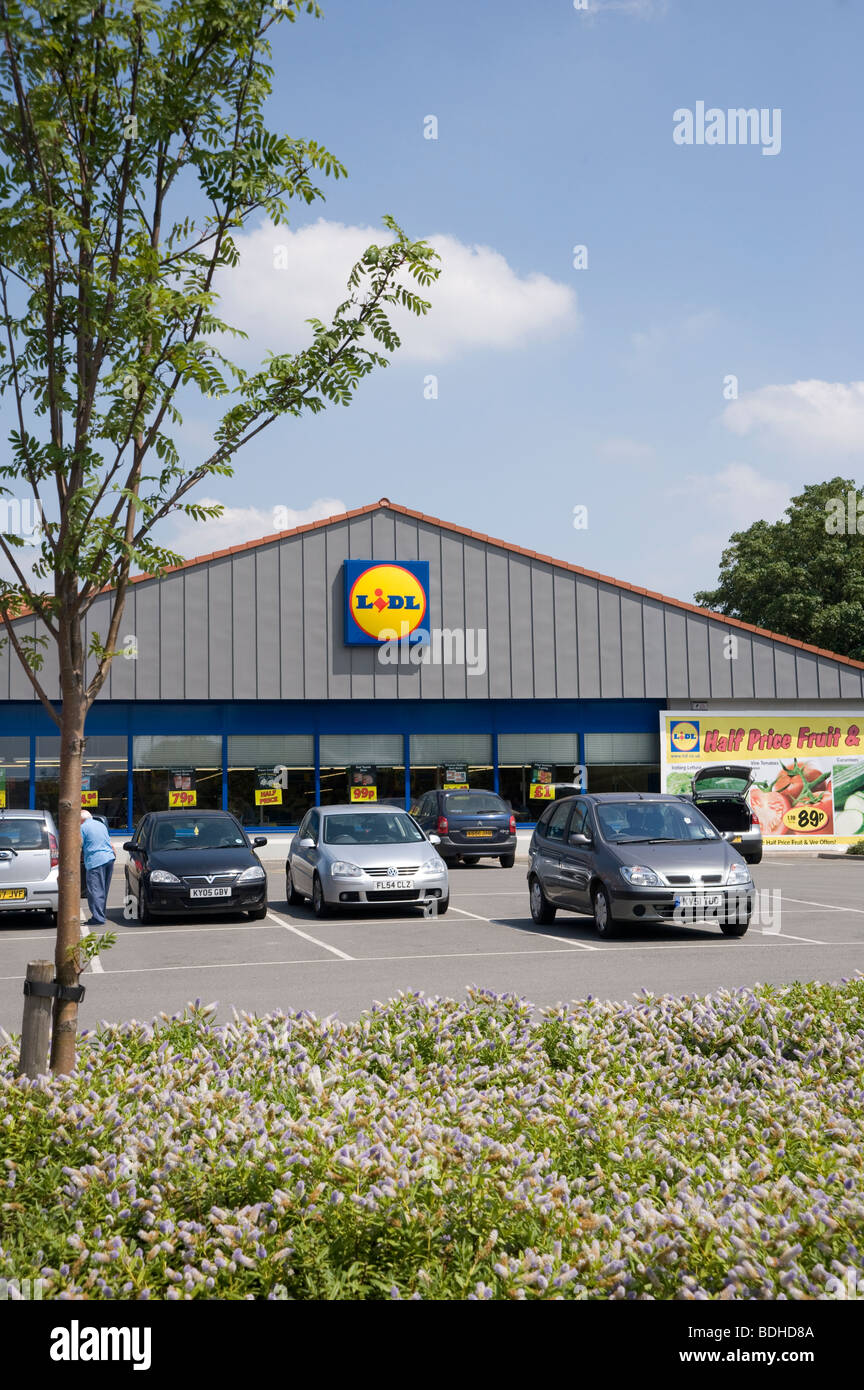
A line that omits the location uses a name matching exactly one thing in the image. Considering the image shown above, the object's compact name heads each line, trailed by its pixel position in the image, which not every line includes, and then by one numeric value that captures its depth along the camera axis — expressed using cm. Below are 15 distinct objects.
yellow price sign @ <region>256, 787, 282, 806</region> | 3158
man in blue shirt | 1648
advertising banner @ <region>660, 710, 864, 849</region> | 3316
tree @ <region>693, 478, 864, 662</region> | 5409
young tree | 472
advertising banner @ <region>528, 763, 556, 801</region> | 3291
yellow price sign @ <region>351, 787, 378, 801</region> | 3206
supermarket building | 3058
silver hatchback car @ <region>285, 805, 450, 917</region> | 1691
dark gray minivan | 1406
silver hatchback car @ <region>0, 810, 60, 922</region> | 1611
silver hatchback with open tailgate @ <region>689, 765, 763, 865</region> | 2598
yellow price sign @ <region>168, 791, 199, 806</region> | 3098
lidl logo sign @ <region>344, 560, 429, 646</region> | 3130
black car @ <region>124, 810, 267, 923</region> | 1655
